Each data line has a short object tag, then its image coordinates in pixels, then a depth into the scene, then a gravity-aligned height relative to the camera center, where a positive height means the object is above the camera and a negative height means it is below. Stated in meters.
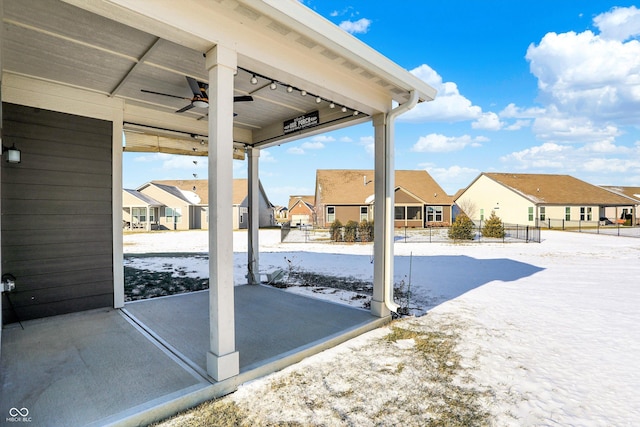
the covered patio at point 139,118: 2.83 +1.49
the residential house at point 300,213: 45.34 -0.26
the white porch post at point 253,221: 7.25 -0.24
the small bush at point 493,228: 18.48 -1.02
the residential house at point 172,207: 28.28 +0.38
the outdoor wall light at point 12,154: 4.06 +0.74
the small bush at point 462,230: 17.81 -1.07
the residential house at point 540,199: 27.94 +1.20
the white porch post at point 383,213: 4.78 -0.03
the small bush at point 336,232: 18.33 -1.24
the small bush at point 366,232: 18.02 -1.21
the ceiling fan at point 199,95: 4.16 +1.67
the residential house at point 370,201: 27.56 +0.92
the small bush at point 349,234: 18.09 -1.33
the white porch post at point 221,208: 2.82 +0.03
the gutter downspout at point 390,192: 4.75 +0.30
